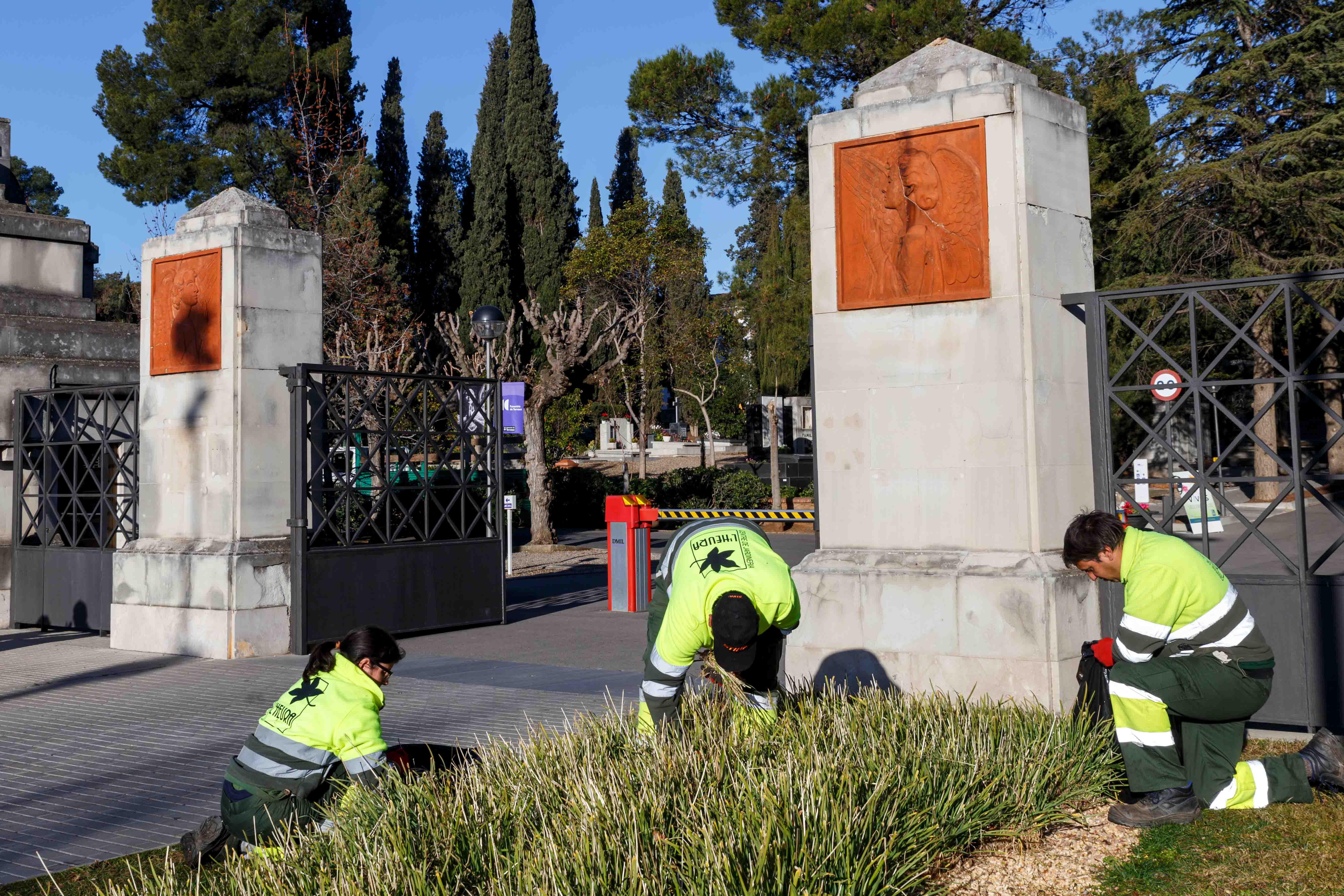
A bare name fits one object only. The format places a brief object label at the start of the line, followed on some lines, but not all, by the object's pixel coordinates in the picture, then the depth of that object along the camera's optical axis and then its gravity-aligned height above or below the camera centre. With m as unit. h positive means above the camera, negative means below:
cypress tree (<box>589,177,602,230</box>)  62.69 +15.22
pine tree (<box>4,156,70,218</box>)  60.56 +16.96
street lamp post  18.67 +2.73
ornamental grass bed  3.84 -1.15
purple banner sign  20.20 +1.54
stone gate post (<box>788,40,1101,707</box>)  6.96 +0.64
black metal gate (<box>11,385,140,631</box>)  13.02 +0.07
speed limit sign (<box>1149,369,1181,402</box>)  6.91 +0.87
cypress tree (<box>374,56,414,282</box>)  45.25 +13.59
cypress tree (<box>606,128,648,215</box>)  62.00 +16.66
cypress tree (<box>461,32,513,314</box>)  46.97 +10.33
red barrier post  15.30 -0.77
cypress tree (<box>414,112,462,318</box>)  48.22 +10.31
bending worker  4.89 -0.49
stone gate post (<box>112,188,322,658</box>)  11.27 +0.70
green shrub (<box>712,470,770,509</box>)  32.12 +0.02
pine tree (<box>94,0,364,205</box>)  38.25 +13.43
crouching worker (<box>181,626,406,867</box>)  4.79 -1.03
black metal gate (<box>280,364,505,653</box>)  11.41 -0.18
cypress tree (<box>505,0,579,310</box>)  49.22 +13.64
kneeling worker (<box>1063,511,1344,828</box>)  5.12 -0.85
